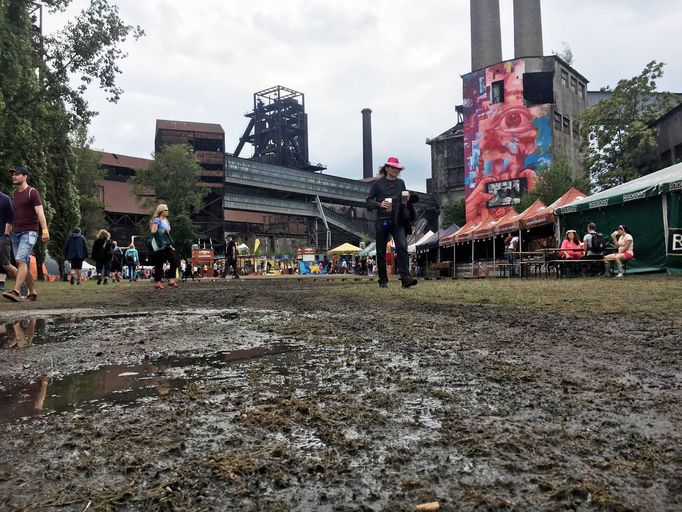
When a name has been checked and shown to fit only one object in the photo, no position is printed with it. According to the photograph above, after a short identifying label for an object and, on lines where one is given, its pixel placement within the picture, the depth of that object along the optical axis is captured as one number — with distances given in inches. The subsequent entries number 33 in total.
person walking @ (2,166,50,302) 279.1
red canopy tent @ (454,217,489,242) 912.2
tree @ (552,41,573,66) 2443.4
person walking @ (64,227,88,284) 605.9
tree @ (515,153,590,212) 1647.4
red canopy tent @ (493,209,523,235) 746.2
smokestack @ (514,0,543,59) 2454.5
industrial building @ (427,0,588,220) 2242.9
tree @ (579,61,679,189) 1262.3
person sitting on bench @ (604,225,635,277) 509.0
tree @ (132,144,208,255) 1918.1
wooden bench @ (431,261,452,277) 943.7
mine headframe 3388.3
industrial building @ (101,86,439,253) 2365.9
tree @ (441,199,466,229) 2832.2
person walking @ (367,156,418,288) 313.1
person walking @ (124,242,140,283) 905.5
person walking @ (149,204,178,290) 417.1
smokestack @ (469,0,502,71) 2512.3
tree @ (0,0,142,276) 665.0
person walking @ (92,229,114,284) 653.9
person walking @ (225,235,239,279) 862.5
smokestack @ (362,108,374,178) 3671.5
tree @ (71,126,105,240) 1760.6
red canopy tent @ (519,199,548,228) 727.2
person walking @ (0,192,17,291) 289.9
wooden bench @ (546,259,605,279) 589.0
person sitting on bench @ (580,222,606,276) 540.4
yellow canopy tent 1653.5
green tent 505.4
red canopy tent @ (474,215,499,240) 823.9
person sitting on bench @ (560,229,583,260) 577.2
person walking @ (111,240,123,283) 822.2
